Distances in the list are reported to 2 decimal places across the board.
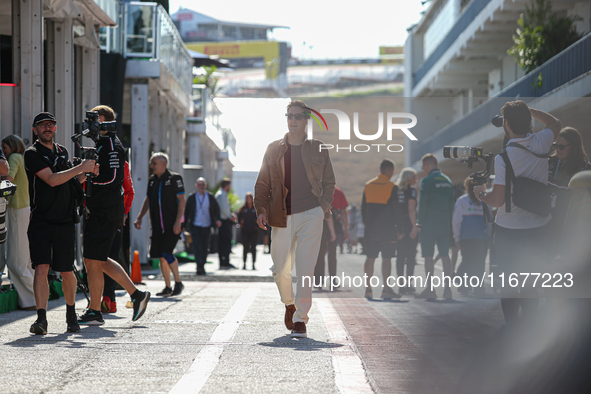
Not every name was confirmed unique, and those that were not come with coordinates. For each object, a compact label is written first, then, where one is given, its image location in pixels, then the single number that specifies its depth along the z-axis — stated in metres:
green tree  37.91
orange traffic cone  24.94
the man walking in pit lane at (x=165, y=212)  21.84
